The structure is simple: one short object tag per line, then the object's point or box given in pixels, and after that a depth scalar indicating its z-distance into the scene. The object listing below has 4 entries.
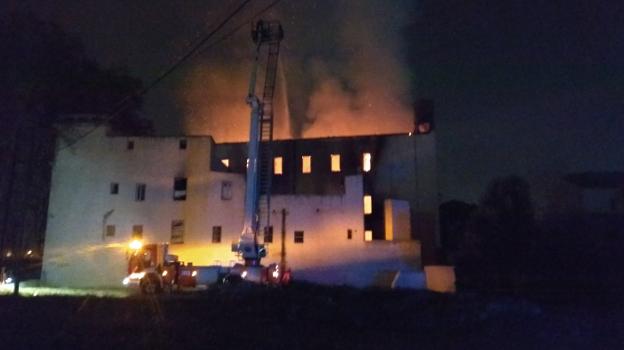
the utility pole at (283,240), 37.97
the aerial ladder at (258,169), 30.52
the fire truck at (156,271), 28.70
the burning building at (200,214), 38.38
